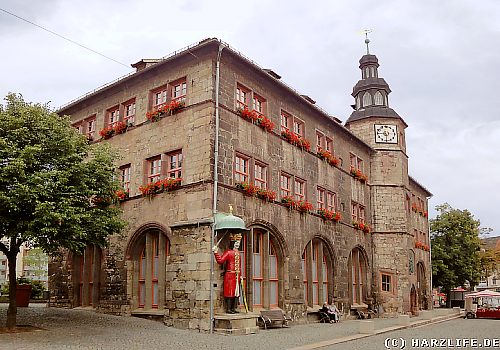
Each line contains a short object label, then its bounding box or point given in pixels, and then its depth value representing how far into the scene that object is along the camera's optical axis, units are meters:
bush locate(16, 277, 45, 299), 35.03
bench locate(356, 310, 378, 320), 29.69
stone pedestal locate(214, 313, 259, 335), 18.11
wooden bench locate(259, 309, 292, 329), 20.84
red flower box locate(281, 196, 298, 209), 23.70
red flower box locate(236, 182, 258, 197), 20.91
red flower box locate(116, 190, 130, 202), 22.65
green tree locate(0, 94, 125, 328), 15.43
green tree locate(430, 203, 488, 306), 50.03
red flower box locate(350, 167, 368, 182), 32.03
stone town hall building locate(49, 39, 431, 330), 19.92
